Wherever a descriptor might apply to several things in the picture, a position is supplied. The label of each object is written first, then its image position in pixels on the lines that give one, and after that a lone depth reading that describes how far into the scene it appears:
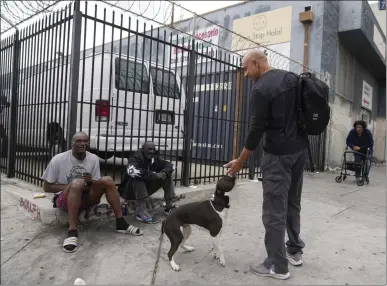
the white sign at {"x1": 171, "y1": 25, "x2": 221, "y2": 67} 10.89
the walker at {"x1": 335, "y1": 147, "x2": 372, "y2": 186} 7.40
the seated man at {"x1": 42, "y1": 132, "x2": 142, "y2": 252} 3.29
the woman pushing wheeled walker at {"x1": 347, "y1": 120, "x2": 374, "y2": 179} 7.61
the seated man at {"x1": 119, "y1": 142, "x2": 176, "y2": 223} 3.71
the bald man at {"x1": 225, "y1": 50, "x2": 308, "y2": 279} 2.48
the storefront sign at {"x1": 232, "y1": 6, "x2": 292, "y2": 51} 9.78
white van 4.48
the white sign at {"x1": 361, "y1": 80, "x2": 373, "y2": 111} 13.63
